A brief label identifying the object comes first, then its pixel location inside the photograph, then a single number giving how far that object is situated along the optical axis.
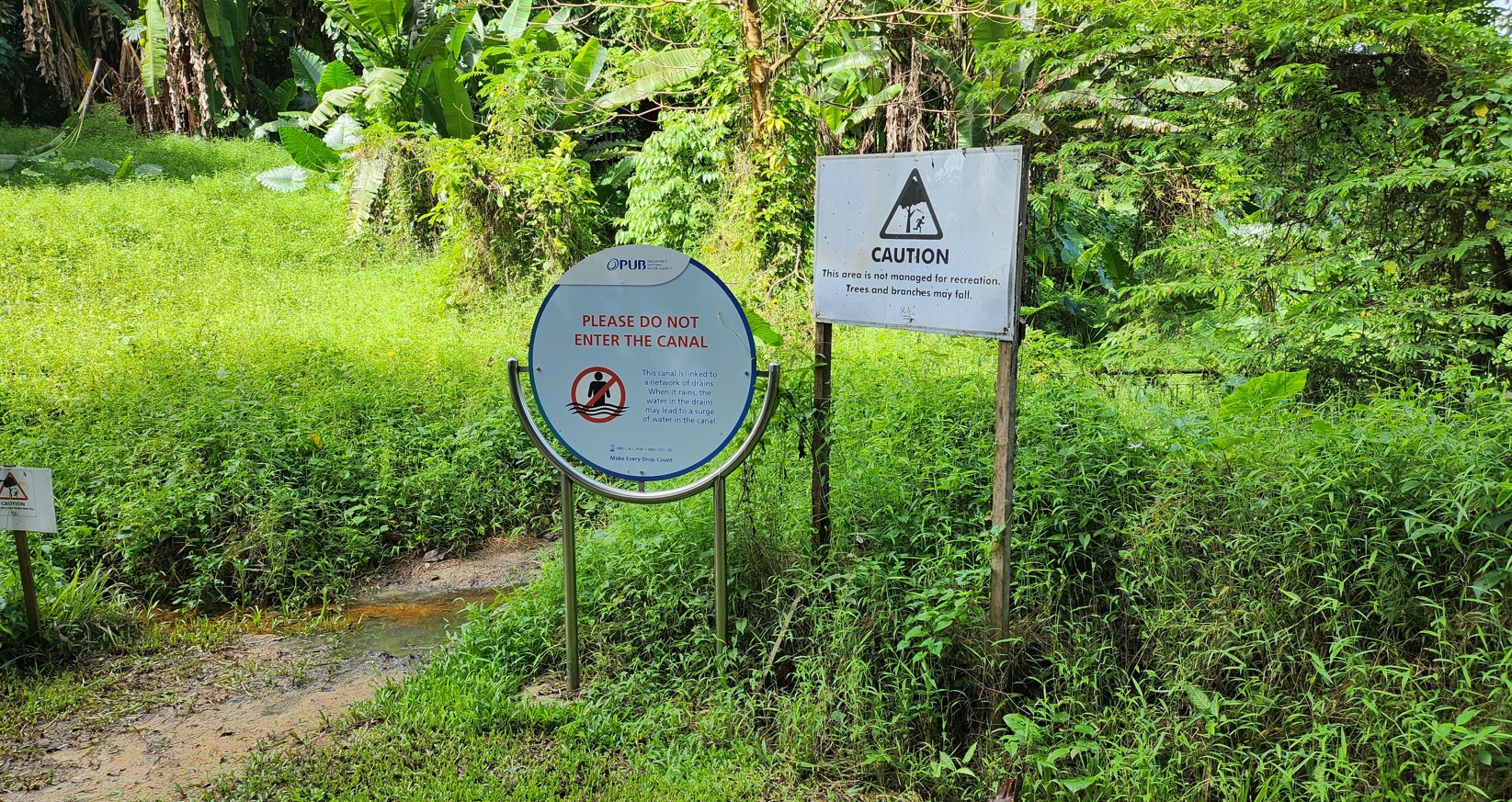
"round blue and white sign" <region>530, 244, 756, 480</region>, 3.54
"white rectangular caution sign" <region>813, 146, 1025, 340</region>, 3.12
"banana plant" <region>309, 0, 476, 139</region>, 13.09
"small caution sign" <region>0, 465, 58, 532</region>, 3.91
